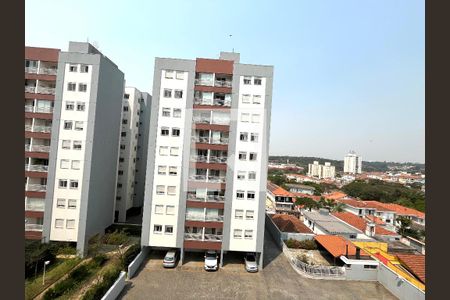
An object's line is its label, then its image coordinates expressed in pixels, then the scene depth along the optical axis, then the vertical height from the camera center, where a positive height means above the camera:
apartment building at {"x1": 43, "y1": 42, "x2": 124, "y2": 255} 27.48 +0.73
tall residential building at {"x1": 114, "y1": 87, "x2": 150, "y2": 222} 40.97 +0.65
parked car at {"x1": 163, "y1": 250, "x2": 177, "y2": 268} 25.51 -9.20
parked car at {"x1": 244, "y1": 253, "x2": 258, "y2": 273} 25.62 -9.18
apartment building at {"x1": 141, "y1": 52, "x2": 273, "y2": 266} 26.72 +0.22
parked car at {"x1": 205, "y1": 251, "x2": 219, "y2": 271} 25.38 -9.13
